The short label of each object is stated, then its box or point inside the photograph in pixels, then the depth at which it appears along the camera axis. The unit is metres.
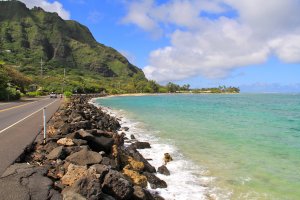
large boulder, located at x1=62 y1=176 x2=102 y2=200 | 7.38
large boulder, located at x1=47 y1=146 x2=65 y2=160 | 10.98
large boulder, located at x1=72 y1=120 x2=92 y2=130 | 16.78
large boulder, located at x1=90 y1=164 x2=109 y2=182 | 8.75
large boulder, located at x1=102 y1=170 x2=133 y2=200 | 8.50
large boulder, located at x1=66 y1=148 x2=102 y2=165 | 10.55
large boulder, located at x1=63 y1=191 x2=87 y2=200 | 7.04
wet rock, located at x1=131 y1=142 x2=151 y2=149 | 19.27
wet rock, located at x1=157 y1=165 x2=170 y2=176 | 13.77
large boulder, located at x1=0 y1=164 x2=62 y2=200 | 7.24
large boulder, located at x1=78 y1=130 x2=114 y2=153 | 13.88
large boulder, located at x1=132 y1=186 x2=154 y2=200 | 8.98
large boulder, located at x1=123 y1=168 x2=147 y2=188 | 11.30
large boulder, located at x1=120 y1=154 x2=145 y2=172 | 12.98
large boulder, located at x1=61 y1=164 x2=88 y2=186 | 8.66
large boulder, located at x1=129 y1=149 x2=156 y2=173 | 13.58
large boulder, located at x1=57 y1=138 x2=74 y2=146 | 12.77
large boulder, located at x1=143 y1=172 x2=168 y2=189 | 11.92
